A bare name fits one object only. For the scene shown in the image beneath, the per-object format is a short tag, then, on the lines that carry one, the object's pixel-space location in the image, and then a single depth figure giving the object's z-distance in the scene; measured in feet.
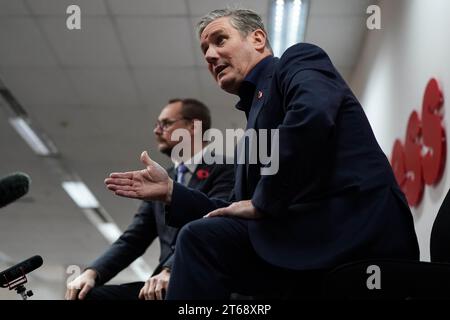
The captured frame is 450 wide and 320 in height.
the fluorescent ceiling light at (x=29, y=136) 20.39
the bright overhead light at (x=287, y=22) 13.29
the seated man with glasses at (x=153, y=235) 6.36
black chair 3.33
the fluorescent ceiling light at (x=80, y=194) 27.18
